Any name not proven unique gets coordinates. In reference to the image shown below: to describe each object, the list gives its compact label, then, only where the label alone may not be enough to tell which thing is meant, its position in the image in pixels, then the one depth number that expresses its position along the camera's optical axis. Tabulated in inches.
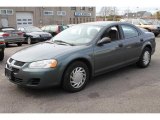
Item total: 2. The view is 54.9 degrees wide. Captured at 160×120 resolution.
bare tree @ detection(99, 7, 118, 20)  1392.2
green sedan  118.8
